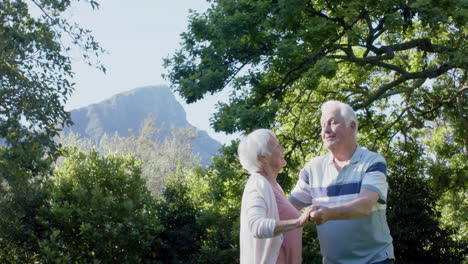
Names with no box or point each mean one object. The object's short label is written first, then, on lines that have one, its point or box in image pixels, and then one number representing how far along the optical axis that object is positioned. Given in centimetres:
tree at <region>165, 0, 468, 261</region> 993
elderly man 290
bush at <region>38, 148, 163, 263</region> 1135
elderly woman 272
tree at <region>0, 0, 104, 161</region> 942
